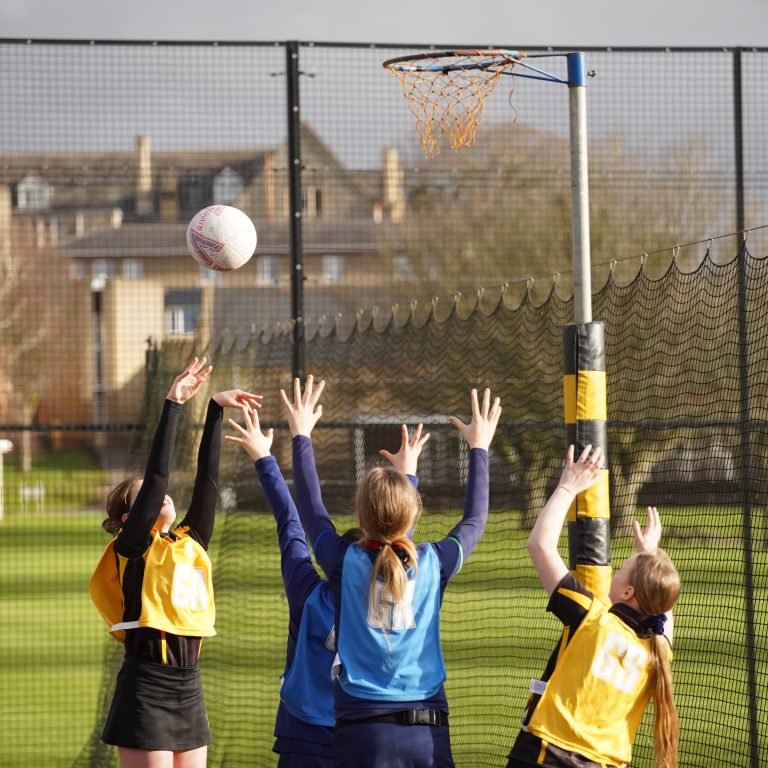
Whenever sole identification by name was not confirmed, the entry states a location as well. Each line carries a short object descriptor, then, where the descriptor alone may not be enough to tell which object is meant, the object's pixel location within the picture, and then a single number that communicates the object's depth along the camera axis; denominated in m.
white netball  11.84
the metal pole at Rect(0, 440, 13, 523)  36.10
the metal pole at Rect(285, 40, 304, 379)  17.27
